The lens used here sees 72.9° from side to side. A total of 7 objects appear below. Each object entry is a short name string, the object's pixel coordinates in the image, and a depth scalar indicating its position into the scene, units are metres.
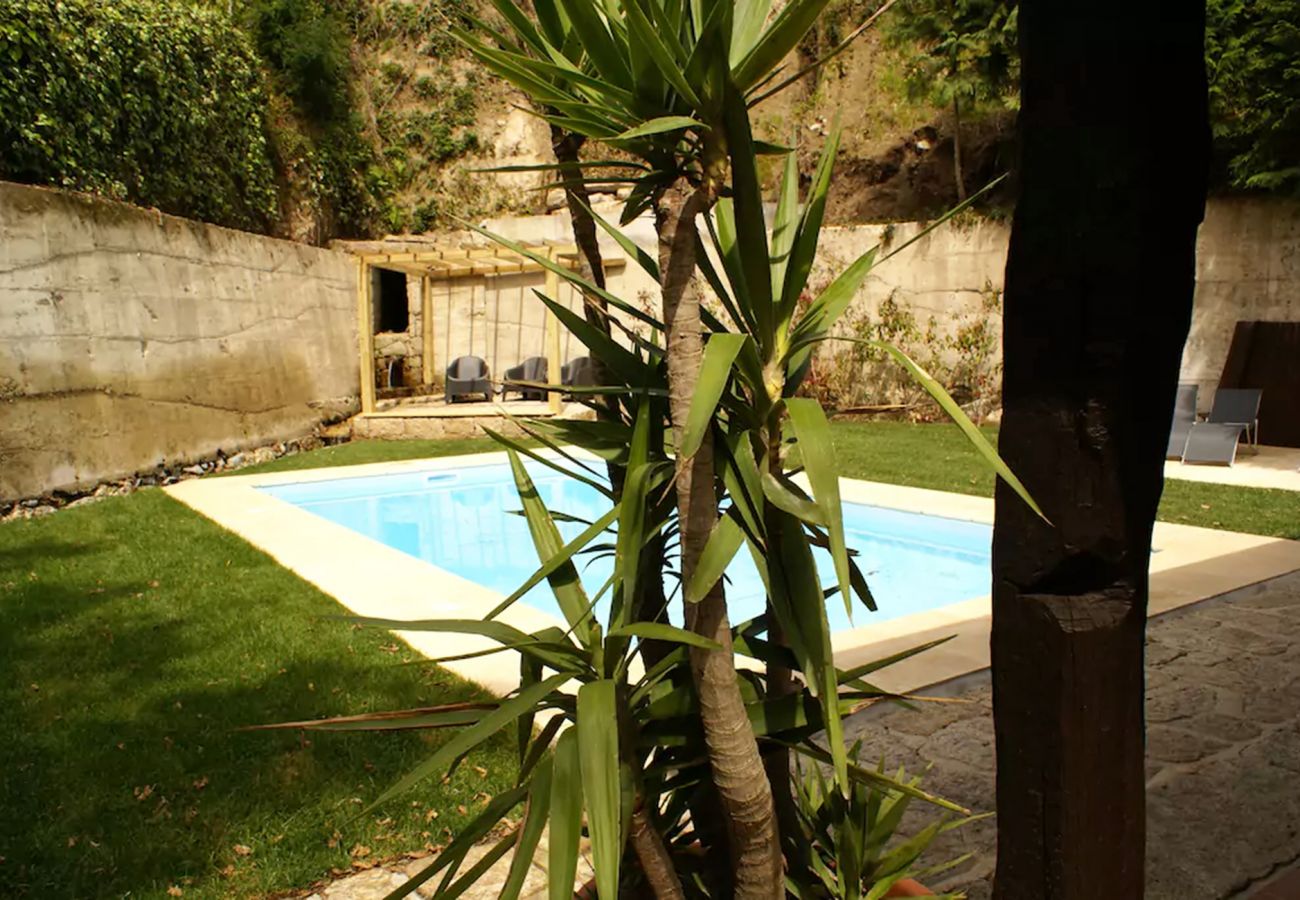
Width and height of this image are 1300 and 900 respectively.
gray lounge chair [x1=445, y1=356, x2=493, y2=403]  13.63
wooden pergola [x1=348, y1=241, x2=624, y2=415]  12.52
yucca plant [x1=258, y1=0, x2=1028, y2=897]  1.13
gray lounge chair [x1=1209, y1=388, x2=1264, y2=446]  9.41
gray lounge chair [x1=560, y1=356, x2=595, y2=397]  13.92
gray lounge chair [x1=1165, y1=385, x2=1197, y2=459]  9.38
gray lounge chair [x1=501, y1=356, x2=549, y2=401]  14.46
